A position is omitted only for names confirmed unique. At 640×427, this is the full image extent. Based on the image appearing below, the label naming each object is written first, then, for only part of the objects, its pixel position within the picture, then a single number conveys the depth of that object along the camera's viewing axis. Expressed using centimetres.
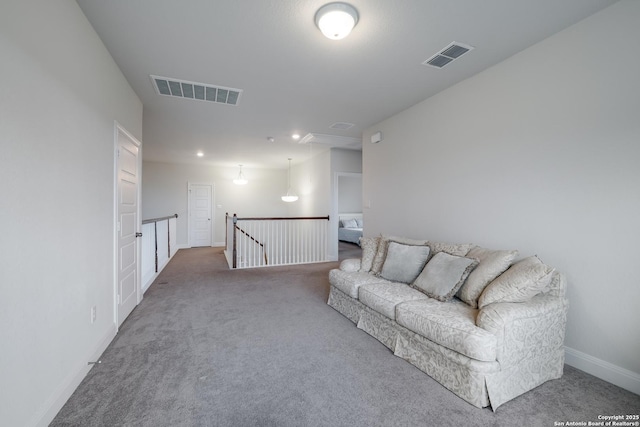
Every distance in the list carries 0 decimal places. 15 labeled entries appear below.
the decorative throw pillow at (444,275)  232
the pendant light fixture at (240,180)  870
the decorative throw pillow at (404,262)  281
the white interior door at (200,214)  870
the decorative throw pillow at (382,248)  315
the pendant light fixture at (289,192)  760
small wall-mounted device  450
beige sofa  172
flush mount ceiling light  195
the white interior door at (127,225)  282
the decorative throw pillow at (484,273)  218
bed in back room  892
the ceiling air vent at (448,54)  245
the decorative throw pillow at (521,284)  189
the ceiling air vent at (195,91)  316
